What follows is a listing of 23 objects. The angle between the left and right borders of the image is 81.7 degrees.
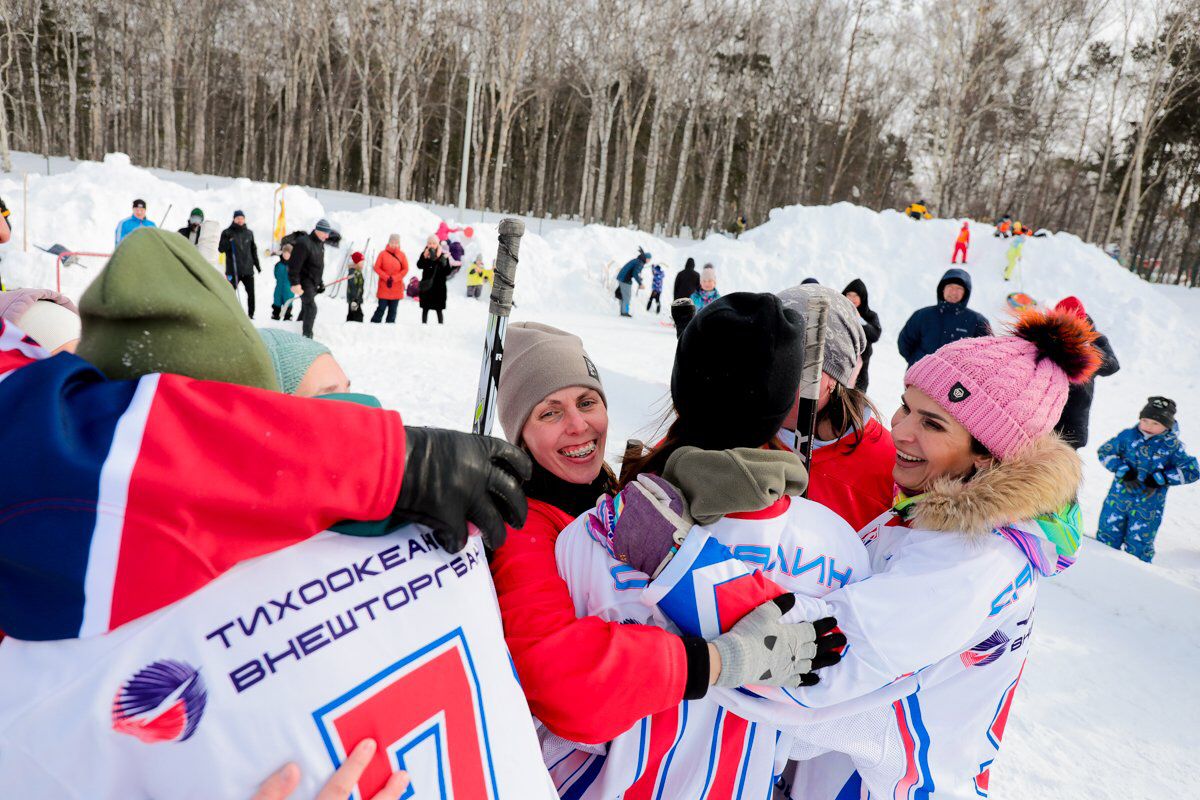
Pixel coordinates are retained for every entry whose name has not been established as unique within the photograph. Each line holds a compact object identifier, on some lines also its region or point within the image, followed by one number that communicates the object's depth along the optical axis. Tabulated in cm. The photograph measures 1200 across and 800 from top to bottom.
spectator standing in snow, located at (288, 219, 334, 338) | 968
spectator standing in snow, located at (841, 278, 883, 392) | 654
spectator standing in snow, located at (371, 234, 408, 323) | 1075
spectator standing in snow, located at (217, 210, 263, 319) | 1076
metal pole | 1925
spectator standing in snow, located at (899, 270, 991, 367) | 575
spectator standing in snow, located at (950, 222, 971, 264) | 1795
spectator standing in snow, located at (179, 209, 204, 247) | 1070
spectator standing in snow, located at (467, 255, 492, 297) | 1568
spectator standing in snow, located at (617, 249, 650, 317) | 1545
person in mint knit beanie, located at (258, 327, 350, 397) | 125
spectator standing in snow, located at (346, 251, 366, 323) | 1108
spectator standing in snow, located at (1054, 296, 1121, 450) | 458
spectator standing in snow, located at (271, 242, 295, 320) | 1007
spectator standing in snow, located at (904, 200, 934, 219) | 2016
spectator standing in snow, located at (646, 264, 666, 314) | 1686
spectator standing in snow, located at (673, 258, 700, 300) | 1380
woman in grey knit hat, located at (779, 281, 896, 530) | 213
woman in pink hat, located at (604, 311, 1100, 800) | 129
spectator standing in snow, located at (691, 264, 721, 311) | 1210
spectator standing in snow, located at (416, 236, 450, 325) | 1102
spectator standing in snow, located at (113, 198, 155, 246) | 1004
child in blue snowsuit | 544
